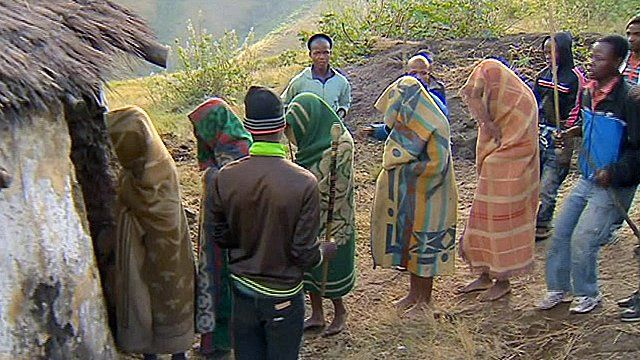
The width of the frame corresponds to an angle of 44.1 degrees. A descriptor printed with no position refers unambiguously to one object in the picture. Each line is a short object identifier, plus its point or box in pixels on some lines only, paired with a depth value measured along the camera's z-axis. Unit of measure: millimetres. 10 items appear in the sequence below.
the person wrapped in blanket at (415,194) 4793
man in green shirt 6578
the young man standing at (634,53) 5590
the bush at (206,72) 11867
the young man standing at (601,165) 4316
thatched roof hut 3273
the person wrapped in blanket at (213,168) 4199
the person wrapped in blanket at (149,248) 3887
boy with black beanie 3320
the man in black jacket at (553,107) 5836
